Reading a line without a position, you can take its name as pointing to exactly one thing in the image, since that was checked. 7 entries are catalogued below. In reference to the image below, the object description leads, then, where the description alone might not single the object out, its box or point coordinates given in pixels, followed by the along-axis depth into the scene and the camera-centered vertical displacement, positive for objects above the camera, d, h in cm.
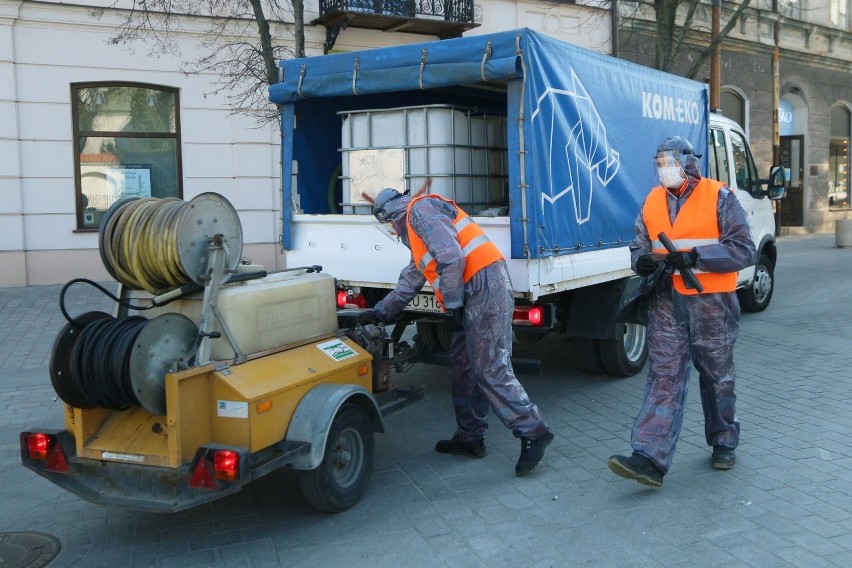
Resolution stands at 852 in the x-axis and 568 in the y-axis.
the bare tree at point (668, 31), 1502 +319
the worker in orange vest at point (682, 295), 488 -45
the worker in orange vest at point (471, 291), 498 -41
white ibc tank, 652 +51
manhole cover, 421 -160
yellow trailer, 405 -83
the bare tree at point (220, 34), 1395 +309
